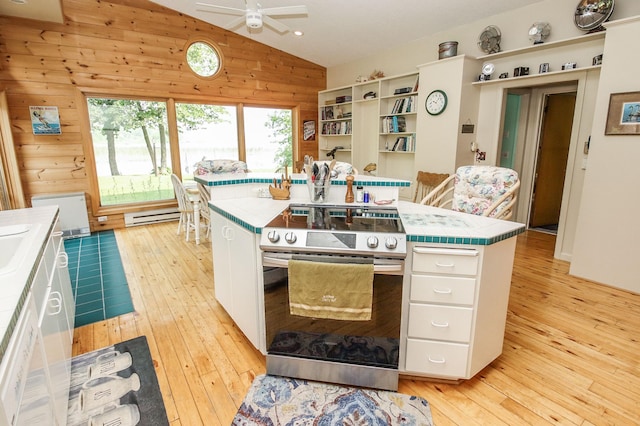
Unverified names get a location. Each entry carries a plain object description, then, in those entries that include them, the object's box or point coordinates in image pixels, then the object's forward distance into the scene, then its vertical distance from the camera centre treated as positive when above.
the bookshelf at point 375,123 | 5.13 +0.54
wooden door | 4.71 -0.03
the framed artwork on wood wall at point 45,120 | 4.36 +0.45
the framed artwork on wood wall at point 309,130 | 6.78 +0.50
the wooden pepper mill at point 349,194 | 2.32 -0.27
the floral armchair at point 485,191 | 2.61 -0.30
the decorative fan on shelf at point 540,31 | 3.62 +1.32
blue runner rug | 2.67 -1.20
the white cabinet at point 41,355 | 0.89 -0.67
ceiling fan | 3.27 +1.43
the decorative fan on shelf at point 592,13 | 3.14 +1.34
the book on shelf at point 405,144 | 5.07 +0.17
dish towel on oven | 1.58 -0.64
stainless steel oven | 1.61 -0.78
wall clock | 4.30 +0.68
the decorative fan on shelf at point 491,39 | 4.02 +1.39
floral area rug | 1.60 -1.25
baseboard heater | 5.20 -0.98
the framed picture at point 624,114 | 2.74 +0.33
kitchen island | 1.64 -0.68
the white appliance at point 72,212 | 4.48 -0.78
